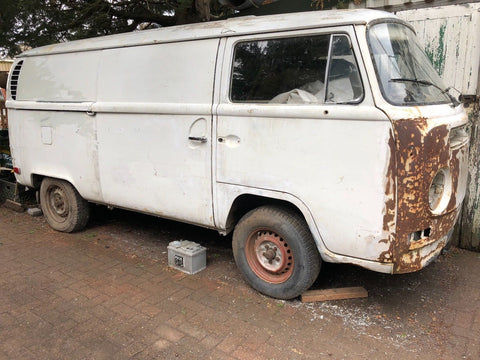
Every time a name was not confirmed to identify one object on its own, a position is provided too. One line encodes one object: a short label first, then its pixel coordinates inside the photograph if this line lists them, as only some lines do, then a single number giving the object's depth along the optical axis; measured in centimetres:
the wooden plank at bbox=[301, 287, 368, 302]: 358
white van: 290
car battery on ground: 415
